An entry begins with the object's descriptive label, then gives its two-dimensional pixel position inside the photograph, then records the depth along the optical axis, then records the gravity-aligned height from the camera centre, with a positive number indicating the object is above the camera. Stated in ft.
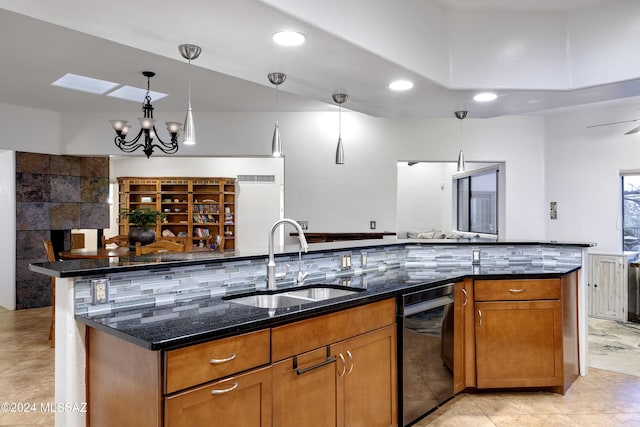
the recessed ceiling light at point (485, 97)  10.79 +3.05
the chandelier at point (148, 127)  14.25 +3.06
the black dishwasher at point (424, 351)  8.28 -2.59
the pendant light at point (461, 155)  12.80 +1.84
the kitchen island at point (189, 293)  5.53 -1.25
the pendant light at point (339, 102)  10.86 +2.95
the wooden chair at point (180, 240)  21.97 -1.01
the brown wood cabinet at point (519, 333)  9.95 -2.54
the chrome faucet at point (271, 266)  8.00 -0.83
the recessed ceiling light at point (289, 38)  7.16 +2.99
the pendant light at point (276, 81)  9.32 +2.99
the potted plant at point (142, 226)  15.90 -0.21
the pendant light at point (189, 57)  7.62 +2.96
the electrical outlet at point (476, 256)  12.06 -0.99
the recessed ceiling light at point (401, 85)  9.75 +3.02
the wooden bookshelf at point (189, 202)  29.81 +1.22
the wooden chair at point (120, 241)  19.40 -0.91
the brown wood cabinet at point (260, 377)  4.93 -2.04
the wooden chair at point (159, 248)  14.86 -0.93
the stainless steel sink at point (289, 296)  7.83 -1.41
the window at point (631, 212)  18.11 +0.29
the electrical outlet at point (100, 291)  6.18 -0.99
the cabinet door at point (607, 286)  17.44 -2.67
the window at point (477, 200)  22.95 +1.08
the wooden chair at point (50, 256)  13.75 -1.11
